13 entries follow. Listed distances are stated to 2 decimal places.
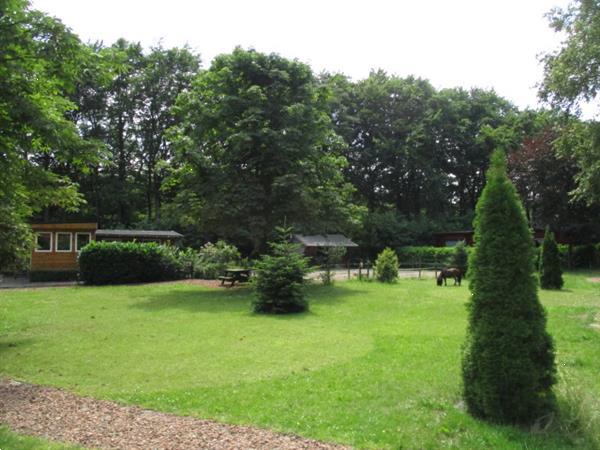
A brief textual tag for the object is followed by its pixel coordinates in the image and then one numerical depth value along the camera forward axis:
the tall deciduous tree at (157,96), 47.30
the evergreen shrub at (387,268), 24.02
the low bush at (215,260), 26.45
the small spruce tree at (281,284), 13.91
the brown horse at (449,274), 22.92
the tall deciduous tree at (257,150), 20.09
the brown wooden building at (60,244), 28.60
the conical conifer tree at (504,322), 5.18
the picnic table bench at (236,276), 21.72
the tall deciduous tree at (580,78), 18.62
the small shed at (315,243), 43.78
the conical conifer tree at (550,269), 21.03
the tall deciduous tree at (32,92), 7.23
